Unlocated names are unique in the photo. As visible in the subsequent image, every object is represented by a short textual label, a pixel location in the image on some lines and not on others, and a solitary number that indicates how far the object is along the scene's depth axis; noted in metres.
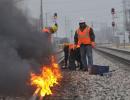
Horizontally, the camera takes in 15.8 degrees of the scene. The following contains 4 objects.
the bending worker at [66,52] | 25.36
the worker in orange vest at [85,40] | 21.75
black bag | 19.94
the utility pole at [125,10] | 143.55
